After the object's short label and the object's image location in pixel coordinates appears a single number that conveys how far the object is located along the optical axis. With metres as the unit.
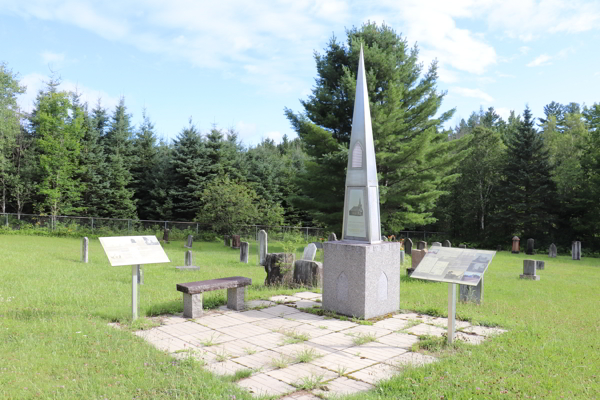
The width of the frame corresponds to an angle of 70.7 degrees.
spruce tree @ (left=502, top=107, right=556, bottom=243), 27.53
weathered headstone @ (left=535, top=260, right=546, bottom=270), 14.85
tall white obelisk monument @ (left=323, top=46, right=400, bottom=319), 6.53
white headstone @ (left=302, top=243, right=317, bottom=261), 11.47
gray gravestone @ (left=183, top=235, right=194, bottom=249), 19.56
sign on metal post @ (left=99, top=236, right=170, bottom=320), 6.04
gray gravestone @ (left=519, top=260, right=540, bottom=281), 12.16
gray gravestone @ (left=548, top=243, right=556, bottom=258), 20.92
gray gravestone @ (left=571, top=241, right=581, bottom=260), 20.30
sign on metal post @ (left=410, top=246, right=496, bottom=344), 5.07
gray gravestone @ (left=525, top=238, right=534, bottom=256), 22.55
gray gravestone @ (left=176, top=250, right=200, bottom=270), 12.57
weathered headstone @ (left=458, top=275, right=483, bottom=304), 8.27
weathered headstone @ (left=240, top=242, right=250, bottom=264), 14.95
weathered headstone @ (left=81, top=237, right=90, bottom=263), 13.54
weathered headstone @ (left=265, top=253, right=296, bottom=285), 9.58
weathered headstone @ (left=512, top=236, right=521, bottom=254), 23.44
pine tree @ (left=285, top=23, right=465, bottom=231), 20.89
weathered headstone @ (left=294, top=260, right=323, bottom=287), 9.52
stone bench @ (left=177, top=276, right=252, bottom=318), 6.40
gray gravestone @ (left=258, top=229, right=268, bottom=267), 14.70
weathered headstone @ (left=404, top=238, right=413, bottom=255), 18.78
